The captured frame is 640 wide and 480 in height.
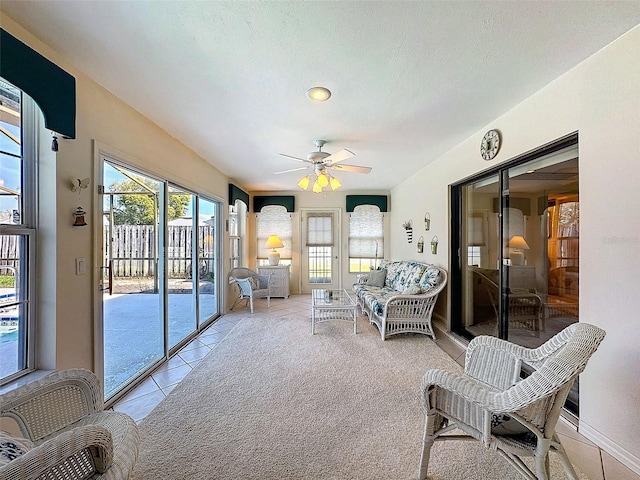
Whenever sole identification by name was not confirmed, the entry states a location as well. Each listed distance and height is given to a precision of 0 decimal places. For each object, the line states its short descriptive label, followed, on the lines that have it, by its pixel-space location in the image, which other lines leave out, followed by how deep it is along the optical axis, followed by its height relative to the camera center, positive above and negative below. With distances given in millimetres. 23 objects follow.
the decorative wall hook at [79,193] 1955 +327
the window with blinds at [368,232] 6965 +202
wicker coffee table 3957 -871
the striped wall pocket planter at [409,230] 5465 +200
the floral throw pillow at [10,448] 914 -678
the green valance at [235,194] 5301 +894
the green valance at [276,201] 6781 +915
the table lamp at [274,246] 6422 -110
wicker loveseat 3787 -852
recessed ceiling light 2203 +1123
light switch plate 1982 -166
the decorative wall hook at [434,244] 4359 -60
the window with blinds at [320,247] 6984 -147
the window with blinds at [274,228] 6902 +302
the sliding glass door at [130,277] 2516 -347
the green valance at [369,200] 6793 +930
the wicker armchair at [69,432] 879 -721
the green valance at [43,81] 1423 +854
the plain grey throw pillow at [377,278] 5434 -691
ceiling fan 3346 +917
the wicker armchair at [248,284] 5070 -762
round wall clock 2811 +943
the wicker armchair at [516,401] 1213 -754
